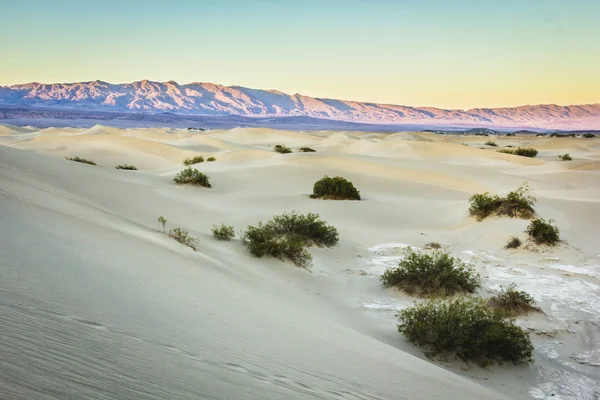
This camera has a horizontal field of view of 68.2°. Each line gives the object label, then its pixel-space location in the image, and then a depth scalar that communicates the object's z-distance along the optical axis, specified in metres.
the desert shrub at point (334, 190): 17.95
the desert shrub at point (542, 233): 11.14
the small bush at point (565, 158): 39.66
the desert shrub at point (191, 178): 19.64
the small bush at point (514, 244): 11.21
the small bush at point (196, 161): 31.19
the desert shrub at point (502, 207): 12.95
